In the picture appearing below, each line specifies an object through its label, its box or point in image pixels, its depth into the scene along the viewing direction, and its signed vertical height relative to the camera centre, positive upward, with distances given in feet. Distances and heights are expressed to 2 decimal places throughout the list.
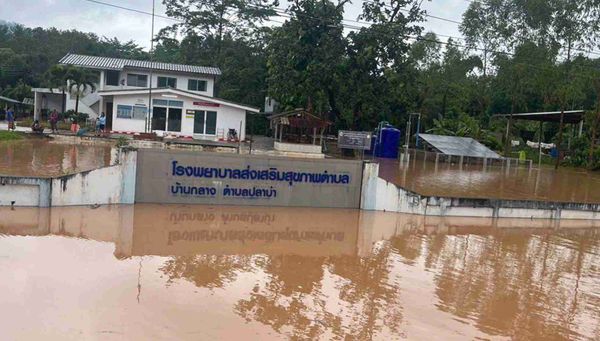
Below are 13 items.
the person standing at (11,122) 100.94 -2.09
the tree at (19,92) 157.58 +5.29
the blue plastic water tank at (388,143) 119.75 -0.60
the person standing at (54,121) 102.70 -1.25
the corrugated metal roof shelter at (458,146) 119.14 +0.02
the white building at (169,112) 115.75 +2.44
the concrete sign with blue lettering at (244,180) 45.37 -4.23
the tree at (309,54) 108.06 +15.68
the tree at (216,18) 177.58 +34.54
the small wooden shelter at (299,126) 105.50 +1.43
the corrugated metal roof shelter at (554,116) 125.29 +8.43
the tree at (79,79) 124.47 +8.37
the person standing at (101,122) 107.34 -0.77
